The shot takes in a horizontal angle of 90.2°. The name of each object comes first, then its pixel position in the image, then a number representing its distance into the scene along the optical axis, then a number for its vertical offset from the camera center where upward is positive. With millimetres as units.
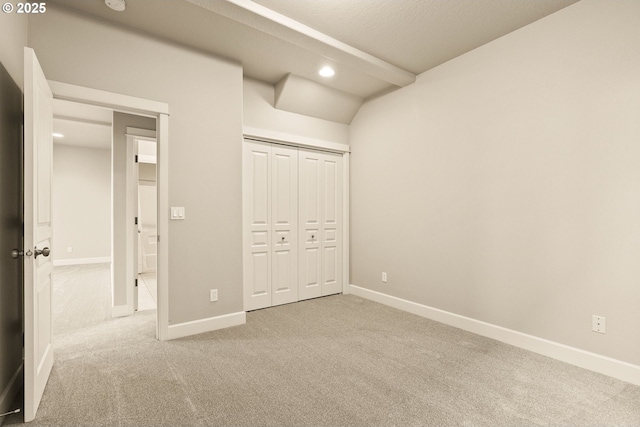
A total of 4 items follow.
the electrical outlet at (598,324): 2338 -807
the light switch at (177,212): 2912 +42
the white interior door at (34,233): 1738 -90
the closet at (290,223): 3787 -92
